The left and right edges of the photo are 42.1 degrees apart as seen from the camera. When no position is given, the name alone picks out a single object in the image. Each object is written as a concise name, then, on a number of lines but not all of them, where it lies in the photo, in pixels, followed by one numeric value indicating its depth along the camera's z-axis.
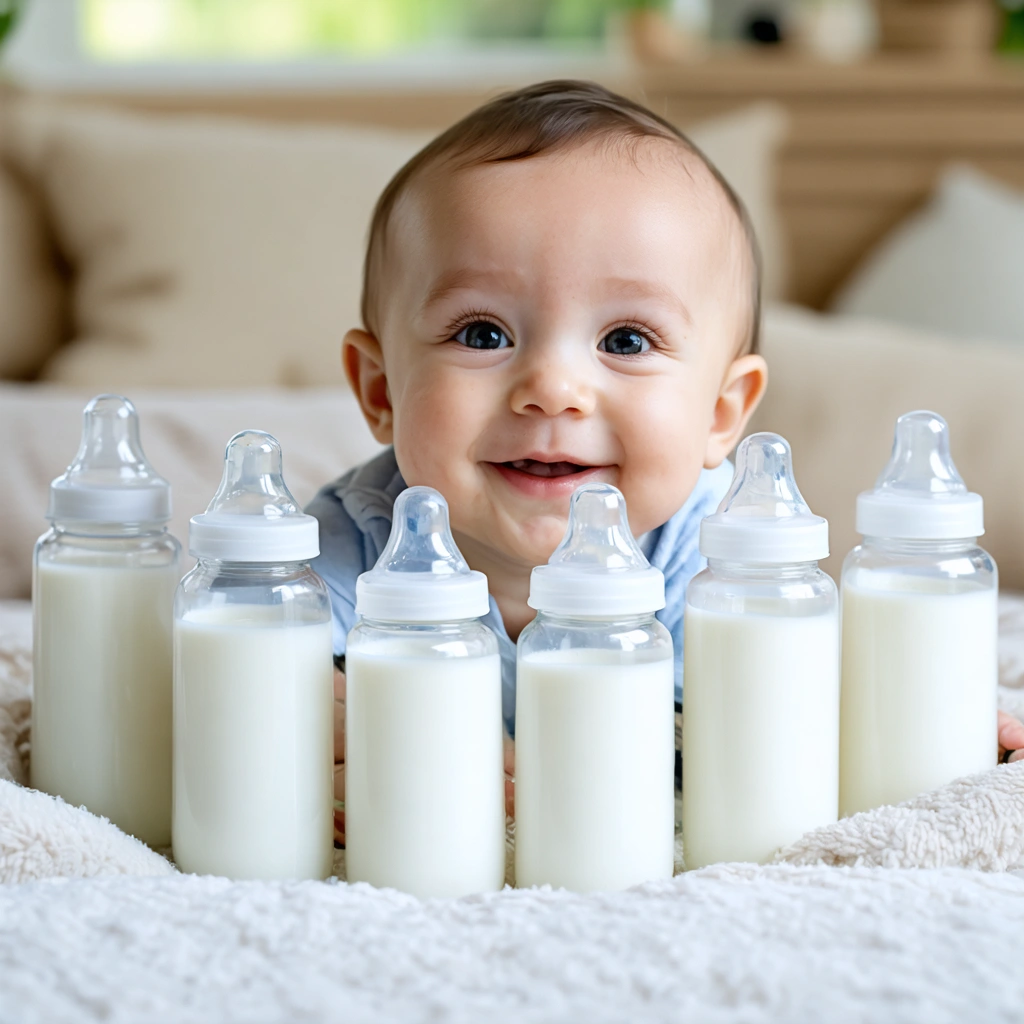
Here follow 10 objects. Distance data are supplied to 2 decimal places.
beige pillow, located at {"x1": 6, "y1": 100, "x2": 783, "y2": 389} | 1.91
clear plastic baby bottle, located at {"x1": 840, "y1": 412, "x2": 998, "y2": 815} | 0.79
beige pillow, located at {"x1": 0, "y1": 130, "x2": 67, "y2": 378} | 2.06
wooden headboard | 2.49
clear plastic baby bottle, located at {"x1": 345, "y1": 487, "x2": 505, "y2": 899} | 0.69
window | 2.97
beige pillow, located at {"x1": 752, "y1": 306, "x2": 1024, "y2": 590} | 1.55
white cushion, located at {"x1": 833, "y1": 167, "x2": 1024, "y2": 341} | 2.12
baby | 0.87
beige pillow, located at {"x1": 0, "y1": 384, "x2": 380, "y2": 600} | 1.44
